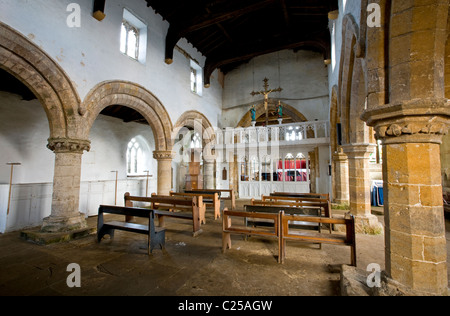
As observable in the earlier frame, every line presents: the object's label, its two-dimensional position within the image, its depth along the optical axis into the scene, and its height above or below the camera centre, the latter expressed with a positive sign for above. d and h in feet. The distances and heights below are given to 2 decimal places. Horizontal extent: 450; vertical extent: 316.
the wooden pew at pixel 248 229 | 11.16 -2.85
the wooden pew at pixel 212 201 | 20.44 -2.45
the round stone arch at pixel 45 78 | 13.53 +6.73
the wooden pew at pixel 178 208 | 15.30 -2.60
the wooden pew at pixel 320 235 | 9.90 -2.79
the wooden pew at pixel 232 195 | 24.62 -2.07
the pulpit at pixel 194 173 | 42.34 +0.69
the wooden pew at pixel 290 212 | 12.91 -2.21
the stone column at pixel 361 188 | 15.87 -0.70
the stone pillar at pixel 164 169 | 26.24 +0.82
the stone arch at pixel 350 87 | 15.09 +7.11
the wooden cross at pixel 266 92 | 36.09 +14.99
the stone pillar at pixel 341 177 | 24.78 +0.18
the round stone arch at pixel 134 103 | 18.15 +7.33
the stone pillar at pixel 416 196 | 6.54 -0.52
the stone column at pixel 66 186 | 15.44 -0.85
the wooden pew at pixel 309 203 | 14.97 -1.88
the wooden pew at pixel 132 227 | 11.95 -3.08
